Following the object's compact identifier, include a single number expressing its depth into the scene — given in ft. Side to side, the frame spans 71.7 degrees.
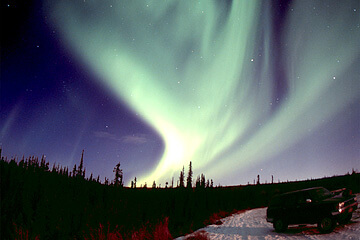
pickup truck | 34.14
